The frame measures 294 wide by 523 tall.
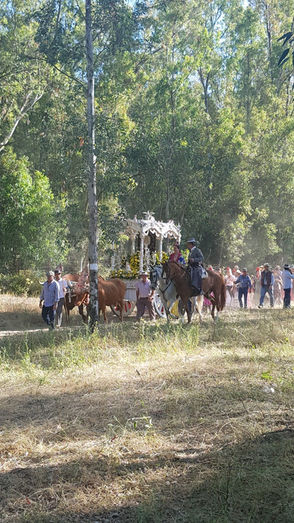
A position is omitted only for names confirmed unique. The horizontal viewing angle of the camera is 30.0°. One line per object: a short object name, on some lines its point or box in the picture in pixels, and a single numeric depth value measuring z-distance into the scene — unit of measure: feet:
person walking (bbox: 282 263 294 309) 68.80
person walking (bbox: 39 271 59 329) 50.11
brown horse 52.37
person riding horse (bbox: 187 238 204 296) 52.49
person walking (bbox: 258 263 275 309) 71.00
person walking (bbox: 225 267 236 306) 82.53
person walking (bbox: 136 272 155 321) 58.85
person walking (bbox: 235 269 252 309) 73.20
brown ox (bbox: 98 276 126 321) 57.62
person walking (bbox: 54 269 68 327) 53.45
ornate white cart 64.44
